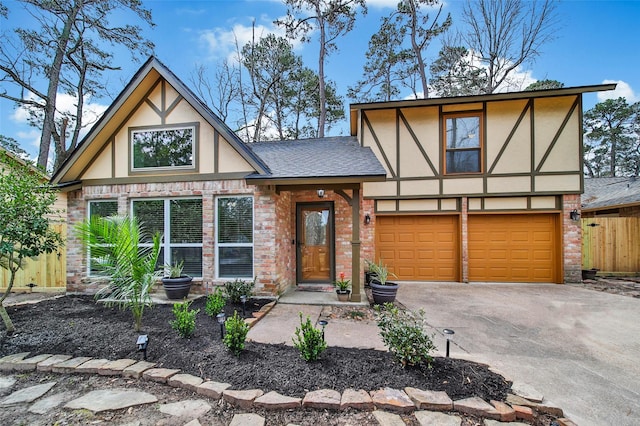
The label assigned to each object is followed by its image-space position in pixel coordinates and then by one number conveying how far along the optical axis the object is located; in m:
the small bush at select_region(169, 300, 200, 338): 3.37
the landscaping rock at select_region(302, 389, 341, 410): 2.17
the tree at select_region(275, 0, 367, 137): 12.70
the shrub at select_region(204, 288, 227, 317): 4.21
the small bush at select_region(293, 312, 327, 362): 2.78
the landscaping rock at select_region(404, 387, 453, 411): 2.14
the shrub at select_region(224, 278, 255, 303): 5.03
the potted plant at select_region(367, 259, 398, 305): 5.28
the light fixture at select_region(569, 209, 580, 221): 7.55
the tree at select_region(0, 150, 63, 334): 3.67
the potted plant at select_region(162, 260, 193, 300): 5.40
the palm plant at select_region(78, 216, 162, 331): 3.53
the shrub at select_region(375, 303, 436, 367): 2.64
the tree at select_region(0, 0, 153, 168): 11.11
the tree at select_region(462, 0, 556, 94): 10.87
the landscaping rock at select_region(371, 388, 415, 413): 2.13
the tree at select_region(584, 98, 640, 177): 18.03
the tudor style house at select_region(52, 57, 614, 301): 5.74
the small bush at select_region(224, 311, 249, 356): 2.94
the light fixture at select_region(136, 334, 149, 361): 2.93
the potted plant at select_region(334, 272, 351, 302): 5.49
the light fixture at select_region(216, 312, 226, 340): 3.33
